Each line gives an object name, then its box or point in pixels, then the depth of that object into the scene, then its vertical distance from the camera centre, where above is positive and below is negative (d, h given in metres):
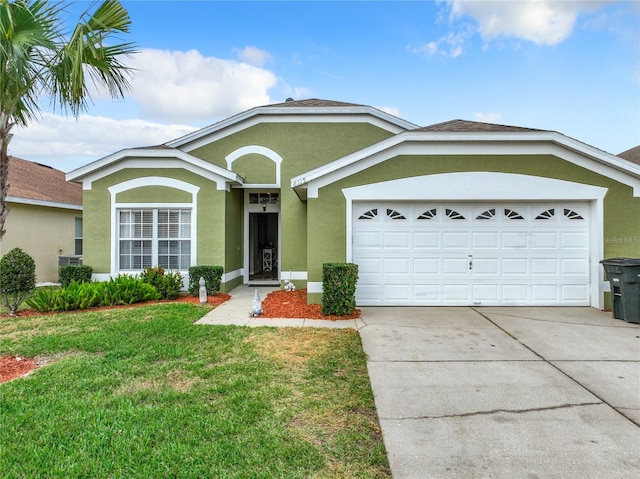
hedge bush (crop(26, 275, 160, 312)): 8.37 -1.17
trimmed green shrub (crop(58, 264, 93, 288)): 10.23 -0.77
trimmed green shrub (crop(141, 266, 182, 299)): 9.82 -0.95
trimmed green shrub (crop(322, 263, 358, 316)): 7.87 -0.89
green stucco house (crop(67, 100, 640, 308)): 8.63 +0.73
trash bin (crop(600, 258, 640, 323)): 7.44 -0.84
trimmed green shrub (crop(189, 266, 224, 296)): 10.16 -0.87
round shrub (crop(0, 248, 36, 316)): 8.64 -0.70
